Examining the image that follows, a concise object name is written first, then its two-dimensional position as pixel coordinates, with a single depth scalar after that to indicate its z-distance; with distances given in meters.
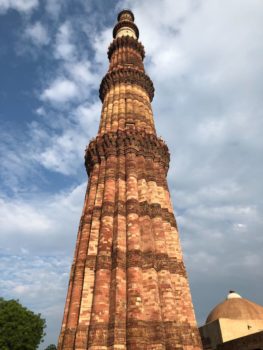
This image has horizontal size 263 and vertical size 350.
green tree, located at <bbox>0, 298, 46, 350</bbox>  25.30
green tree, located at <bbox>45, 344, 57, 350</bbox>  48.78
